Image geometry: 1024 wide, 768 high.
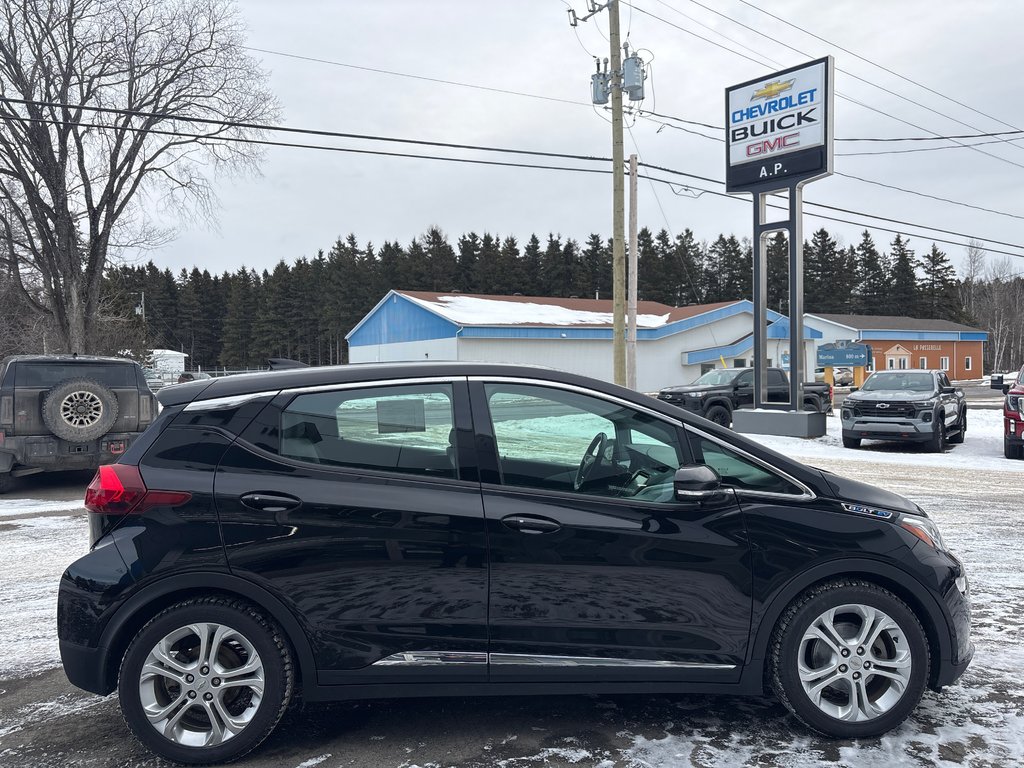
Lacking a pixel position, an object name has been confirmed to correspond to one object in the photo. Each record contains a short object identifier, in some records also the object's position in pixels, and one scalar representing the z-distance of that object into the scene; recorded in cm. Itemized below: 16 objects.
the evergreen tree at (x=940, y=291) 8606
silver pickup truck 1580
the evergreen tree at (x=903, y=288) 8675
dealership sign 1778
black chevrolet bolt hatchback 321
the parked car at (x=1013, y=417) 1391
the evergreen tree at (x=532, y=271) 8088
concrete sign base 1831
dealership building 3838
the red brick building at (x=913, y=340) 5762
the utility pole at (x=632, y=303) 1911
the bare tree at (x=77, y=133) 2497
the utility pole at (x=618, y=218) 1794
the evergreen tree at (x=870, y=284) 8881
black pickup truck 2114
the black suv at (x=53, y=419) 1023
